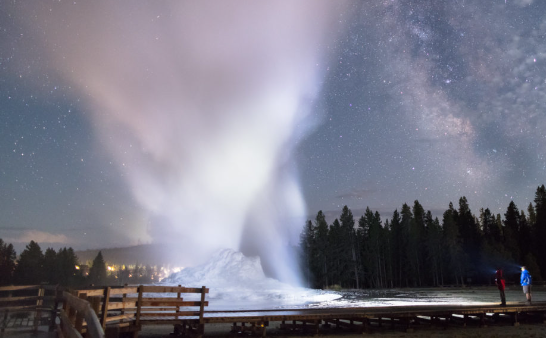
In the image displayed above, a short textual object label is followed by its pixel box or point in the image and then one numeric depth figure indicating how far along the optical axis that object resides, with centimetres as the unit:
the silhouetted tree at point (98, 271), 13382
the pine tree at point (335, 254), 9981
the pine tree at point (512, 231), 7475
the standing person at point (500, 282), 2121
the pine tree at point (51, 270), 11158
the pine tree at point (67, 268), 11519
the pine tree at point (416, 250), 9081
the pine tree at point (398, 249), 9650
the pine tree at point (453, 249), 8000
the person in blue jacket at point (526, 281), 2252
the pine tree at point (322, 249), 10100
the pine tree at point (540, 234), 7006
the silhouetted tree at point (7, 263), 9884
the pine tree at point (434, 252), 8562
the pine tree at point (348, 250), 9926
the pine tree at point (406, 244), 9350
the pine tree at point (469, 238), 8044
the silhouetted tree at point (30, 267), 10144
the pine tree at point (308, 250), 10638
